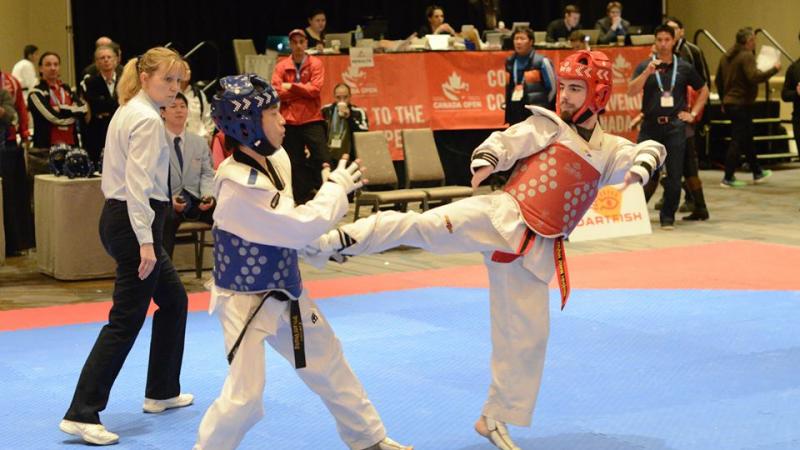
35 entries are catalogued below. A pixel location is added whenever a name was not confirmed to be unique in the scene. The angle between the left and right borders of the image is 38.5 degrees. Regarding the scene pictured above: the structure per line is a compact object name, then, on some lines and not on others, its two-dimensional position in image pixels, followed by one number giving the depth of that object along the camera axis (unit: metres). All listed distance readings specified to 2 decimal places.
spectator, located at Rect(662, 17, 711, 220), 11.84
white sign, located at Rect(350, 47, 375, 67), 13.30
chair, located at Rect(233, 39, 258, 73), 15.30
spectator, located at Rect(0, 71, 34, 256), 10.55
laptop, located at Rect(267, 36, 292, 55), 13.72
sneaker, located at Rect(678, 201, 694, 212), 12.30
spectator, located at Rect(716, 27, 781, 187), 14.71
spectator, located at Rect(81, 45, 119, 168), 10.84
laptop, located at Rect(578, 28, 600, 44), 16.40
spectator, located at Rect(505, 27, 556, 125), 12.40
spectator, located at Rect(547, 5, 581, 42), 16.56
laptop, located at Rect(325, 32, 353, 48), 14.27
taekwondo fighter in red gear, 4.66
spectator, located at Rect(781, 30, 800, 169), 13.26
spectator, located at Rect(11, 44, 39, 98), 15.39
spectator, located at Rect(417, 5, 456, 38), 15.30
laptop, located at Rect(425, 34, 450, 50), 14.11
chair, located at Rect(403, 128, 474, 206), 11.36
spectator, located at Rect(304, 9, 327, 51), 14.10
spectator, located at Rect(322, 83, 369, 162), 12.27
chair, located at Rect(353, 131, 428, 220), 11.12
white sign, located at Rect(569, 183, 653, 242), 10.85
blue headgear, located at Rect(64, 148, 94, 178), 9.29
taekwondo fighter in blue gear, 4.09
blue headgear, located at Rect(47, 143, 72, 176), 9.52
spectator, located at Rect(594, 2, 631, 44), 16.98
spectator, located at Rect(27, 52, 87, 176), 11.02
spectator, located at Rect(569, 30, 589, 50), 13.65
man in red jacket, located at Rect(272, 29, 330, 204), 11.67
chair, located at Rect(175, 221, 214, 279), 9.23
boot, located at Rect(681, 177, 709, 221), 11.91
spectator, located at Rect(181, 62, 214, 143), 11.32
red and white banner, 13.43
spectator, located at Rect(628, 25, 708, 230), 11.10
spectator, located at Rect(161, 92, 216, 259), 7.85
